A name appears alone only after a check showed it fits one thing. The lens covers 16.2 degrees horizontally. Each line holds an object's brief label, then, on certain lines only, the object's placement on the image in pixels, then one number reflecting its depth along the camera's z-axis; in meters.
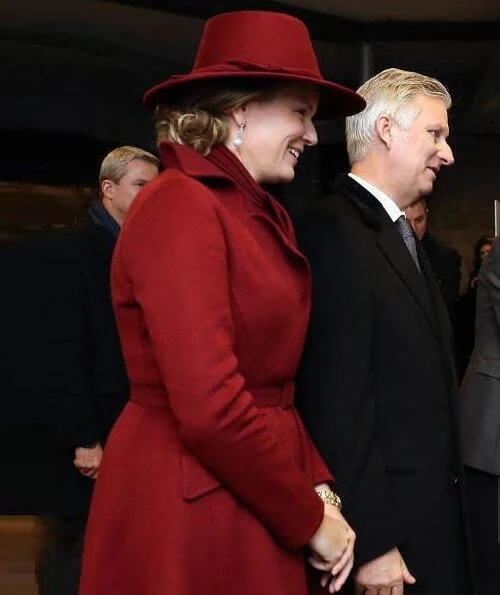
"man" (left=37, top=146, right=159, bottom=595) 4.10
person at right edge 3.81
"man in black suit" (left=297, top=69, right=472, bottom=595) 3.11
